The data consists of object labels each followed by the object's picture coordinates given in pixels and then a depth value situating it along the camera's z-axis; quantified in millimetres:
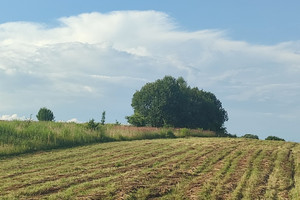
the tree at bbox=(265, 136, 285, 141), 47375
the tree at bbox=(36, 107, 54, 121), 50312
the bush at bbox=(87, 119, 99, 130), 30905
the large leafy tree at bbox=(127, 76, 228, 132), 60500
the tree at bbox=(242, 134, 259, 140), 60278
